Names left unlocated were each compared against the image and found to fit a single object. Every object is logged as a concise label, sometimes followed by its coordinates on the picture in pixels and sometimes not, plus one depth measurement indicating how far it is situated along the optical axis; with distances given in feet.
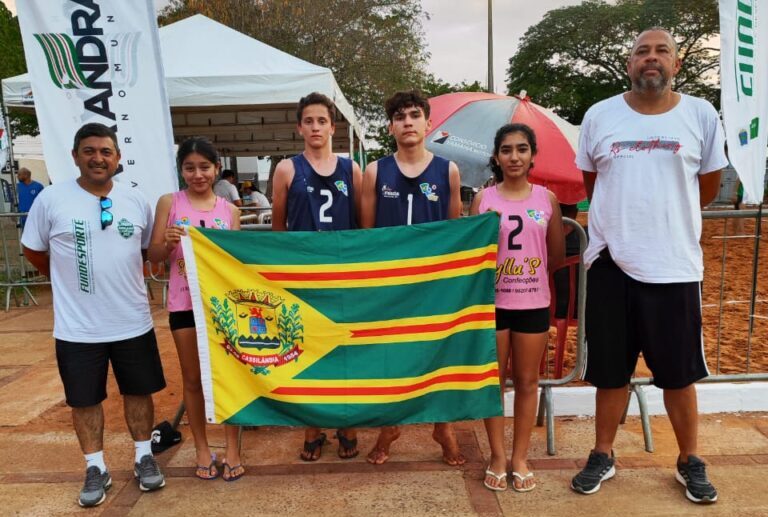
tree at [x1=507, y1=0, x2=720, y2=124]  108.06
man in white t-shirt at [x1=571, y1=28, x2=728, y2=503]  9.18
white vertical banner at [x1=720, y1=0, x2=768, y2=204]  12.63
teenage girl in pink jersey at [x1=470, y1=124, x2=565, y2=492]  9.79
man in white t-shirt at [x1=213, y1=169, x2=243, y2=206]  33.58
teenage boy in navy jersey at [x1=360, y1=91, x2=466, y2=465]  10.34
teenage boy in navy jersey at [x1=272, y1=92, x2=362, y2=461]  10.60
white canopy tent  24.84
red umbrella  19.03
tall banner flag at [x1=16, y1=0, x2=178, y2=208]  12.75
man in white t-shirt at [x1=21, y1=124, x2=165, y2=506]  9.64
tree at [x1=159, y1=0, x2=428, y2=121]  62.13
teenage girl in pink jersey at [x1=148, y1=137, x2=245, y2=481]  10.21
